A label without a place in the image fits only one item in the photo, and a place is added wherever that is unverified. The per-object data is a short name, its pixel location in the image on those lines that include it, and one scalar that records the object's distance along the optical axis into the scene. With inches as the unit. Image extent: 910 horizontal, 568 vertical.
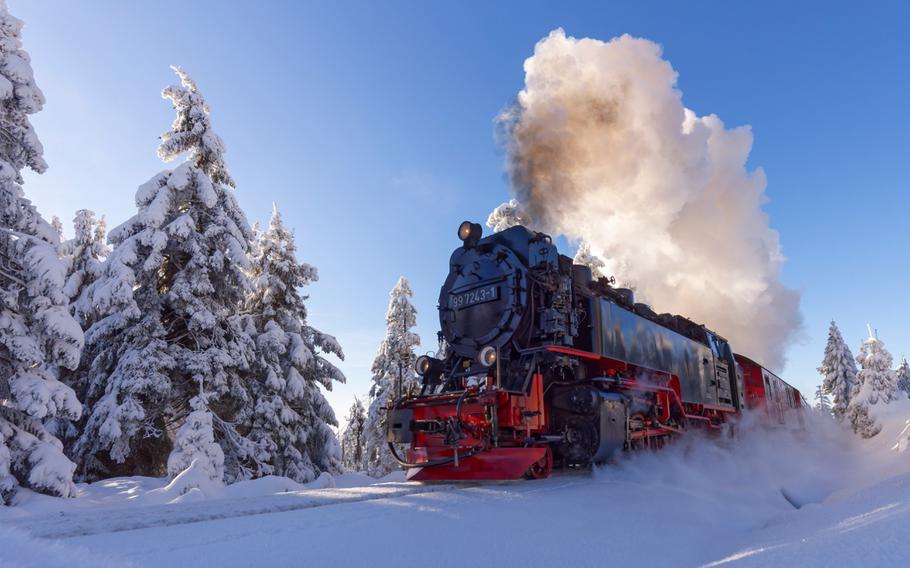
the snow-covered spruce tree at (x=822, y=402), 2974.9
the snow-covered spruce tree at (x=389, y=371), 1069.1
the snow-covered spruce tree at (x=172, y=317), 507.2
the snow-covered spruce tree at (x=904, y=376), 1953.7
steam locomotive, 293.0
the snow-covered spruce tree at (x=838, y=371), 1371.8
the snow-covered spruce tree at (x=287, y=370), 652.7
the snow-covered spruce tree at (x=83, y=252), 796.0
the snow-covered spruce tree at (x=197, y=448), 480.1
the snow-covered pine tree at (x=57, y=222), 1154.7
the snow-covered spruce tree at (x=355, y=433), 1679.1
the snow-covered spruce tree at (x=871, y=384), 986.1
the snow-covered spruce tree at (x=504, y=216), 1093.4
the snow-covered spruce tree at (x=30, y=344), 358.9
